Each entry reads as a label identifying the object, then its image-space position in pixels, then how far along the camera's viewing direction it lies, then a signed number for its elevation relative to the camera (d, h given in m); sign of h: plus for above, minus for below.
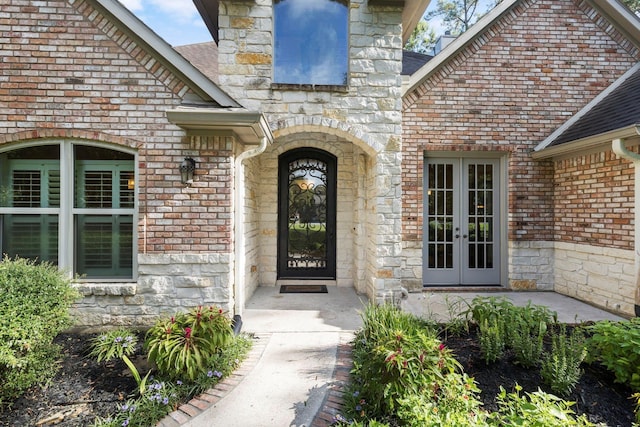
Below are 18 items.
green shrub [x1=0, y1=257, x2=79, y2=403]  2.78 -0.90
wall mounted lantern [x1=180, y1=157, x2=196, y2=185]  4.20 +0.53
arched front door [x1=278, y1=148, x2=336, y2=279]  6.71 -0.01
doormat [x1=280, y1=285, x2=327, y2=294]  6.04 -1.34
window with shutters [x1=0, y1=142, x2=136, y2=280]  4.21 +0.08
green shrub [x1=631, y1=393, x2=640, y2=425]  2.34 -1.46
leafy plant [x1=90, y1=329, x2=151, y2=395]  3.54 -1.38
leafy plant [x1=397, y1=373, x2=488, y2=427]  2.25 -1.32
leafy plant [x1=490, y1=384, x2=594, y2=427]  2.03 -1.21
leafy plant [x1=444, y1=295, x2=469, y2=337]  3.98 -1.29
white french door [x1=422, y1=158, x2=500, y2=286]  6.33 -0.08
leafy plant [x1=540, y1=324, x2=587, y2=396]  2.81 -1.27
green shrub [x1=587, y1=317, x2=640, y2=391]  2.88 -1.18
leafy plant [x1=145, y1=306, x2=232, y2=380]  3.03 -1.17
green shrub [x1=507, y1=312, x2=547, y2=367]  3.17 -1.21
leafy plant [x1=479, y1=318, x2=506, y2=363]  3.27 -1.23
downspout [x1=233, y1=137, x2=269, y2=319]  4.50 -0.20
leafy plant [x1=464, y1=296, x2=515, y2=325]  3.79 -1.08
